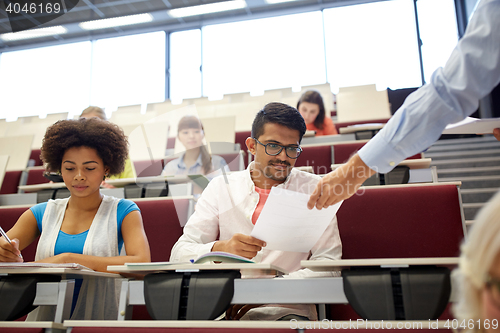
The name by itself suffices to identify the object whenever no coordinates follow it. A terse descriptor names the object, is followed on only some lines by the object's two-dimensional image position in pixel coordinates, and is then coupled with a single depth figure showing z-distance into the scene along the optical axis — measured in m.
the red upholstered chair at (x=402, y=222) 1.16
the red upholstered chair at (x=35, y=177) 2.61
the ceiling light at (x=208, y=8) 5.32
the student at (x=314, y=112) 2.74
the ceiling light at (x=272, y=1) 5.32
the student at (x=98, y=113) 1.99
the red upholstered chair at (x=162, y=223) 1.37
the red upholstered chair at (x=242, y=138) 2.71
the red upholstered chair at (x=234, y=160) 1.51
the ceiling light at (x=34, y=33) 5.89
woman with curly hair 1.04
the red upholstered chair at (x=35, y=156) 3.06
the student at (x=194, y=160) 1.28
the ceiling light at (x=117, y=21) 5.62
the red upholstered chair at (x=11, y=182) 2.62
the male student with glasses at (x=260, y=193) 1.08
